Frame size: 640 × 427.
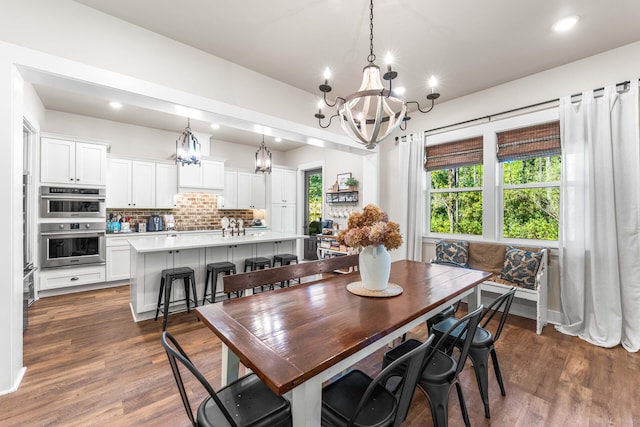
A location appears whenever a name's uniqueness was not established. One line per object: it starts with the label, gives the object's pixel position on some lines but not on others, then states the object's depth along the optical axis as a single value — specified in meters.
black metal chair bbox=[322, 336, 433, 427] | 1.10
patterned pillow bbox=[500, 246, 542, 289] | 3.18
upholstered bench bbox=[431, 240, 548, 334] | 3.12
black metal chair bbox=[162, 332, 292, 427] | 1.11
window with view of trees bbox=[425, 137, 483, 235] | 4.02
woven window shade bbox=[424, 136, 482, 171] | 3.95
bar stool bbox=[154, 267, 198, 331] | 3.05
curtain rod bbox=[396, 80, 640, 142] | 2.81
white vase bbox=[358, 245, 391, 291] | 1.84
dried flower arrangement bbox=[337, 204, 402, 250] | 1.77
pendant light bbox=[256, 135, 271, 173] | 4.52
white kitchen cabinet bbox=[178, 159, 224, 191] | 5.51
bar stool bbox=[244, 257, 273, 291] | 3.92
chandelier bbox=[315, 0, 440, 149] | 1.87
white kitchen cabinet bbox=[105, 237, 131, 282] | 4.65
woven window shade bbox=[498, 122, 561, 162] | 3.30
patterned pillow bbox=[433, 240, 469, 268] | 3.81
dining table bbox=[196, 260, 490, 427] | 1.03
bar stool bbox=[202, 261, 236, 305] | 3.50
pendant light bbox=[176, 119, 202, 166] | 3.89
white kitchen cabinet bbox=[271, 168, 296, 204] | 6.72
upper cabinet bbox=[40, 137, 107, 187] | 4.09
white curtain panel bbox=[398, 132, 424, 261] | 4.39
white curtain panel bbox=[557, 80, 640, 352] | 2.73
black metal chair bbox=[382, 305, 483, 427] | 1.44
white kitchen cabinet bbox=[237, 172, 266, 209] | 6.51
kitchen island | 3.23
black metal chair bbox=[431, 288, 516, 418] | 1.78
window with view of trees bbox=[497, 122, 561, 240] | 3.38
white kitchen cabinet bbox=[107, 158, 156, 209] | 4.87
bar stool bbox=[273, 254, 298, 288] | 4.14
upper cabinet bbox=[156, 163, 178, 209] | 5.35
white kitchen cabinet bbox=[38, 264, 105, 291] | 4.09
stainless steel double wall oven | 4.08
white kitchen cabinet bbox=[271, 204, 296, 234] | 6.79
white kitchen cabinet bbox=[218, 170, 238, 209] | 6.28
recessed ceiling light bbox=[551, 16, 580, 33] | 2.42
